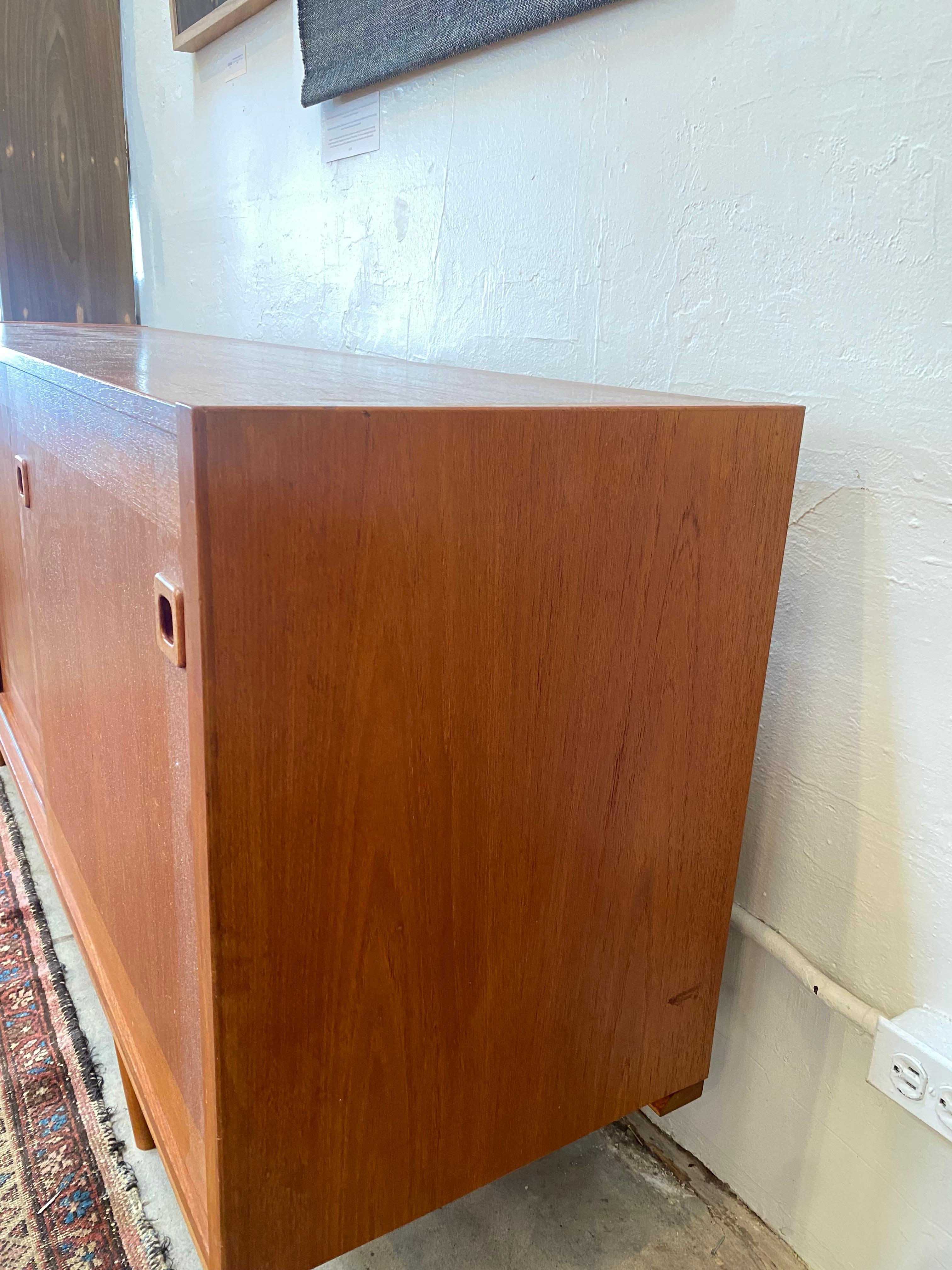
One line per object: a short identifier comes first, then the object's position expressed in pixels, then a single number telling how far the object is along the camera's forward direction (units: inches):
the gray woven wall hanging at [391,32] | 39.8
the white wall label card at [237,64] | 63.9
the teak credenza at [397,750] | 21.0
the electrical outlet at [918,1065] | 29.5
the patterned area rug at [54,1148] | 36.6
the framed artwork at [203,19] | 61.0
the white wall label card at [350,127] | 51.8
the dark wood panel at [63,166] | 80.8
